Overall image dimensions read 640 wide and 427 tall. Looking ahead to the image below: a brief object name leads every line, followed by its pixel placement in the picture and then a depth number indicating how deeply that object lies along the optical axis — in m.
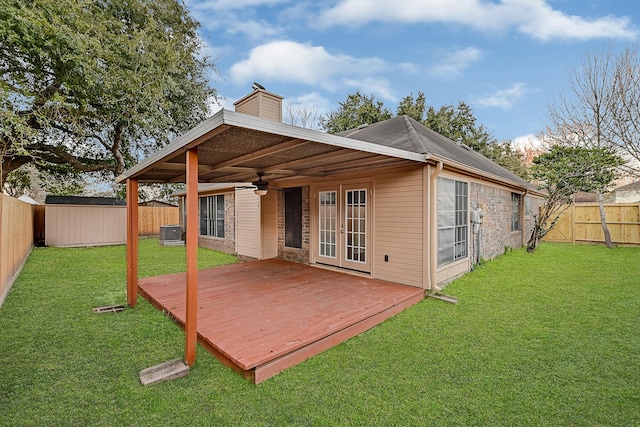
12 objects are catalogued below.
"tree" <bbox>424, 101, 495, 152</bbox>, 20.25
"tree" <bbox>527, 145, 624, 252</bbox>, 9.45
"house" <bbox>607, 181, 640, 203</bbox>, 12.31
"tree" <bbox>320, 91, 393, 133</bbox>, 18.40
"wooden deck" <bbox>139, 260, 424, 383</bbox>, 2.88
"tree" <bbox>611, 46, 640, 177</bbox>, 10.24
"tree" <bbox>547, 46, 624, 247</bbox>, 10.63
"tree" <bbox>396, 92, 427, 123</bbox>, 18.54
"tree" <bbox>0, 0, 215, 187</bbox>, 7.97
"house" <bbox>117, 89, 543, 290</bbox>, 3.44
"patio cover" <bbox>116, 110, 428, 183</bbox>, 2.49
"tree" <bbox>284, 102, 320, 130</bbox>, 21.88
